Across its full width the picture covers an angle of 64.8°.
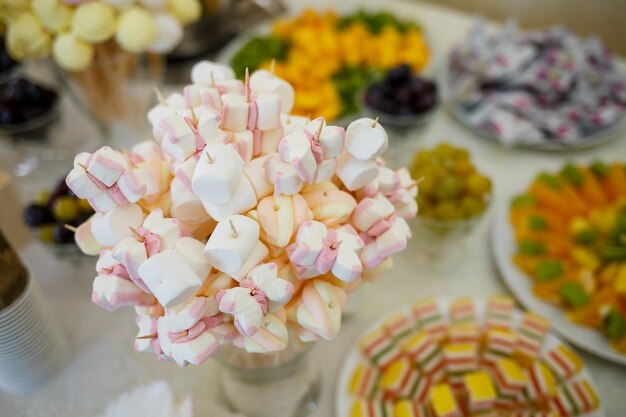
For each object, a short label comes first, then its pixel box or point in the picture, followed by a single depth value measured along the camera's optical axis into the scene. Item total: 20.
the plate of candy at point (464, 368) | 0.63
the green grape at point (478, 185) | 0.75
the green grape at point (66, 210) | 0.72
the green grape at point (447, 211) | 0.75
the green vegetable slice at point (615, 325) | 0.69
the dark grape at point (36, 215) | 0.72
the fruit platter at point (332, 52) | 1.10
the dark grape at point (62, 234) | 0.71
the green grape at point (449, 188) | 0.75
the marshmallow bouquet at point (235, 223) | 0.42
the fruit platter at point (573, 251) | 0.72
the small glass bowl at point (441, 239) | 0.77
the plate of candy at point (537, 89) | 1.06
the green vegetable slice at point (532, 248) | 0.81
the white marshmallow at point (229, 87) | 0.51
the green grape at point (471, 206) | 0.75
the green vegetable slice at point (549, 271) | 0.77
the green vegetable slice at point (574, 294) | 0.73
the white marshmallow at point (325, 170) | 0.46
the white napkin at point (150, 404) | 0.55
